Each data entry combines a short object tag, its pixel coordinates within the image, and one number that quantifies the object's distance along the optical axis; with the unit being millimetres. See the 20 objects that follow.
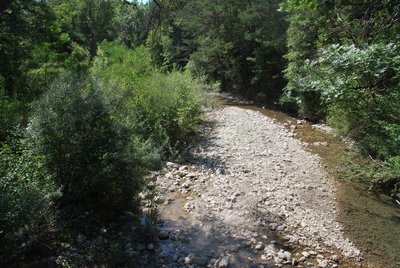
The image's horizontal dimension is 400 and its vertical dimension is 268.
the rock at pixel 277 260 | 4949
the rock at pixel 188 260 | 4820
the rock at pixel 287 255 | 5031
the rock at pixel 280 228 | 5806
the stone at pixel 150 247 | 4988
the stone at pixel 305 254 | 5099
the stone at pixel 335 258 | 5034
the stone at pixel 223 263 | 4777
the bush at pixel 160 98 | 9183
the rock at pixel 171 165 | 8188
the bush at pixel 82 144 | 4723
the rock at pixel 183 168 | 8126
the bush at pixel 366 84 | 4699
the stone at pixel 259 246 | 5274
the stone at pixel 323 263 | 4888
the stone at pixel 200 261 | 4816
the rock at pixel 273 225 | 5840
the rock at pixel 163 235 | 5344
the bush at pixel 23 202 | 3506
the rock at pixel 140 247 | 4938
